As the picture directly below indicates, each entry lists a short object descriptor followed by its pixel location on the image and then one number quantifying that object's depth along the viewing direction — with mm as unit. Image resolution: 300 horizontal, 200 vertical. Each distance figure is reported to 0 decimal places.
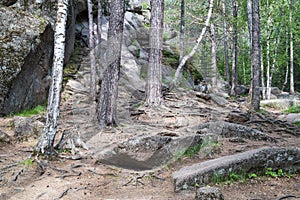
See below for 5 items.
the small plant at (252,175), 4328
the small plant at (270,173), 4355
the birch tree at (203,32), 12434
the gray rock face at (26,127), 7125
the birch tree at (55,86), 5621
